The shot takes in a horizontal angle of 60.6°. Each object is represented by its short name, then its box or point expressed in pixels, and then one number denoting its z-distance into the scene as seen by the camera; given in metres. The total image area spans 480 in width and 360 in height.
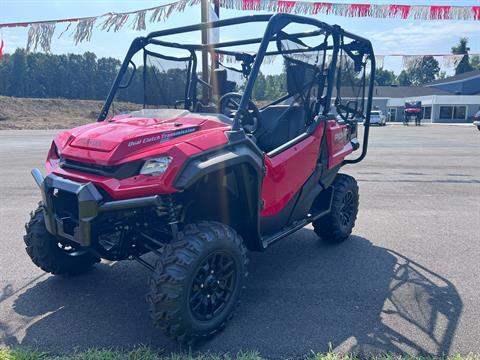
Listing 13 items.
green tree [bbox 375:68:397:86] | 92.97
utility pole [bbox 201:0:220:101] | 4.73
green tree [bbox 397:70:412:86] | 94.50
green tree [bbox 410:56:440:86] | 91.61
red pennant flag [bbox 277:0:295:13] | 9.71
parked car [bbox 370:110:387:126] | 36.59
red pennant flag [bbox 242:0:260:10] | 9.40
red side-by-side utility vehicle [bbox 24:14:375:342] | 2.61
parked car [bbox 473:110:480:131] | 27.96
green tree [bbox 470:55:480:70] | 82.14
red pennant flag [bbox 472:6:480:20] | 10.58
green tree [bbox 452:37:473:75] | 75.62
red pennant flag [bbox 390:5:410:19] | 10.42
